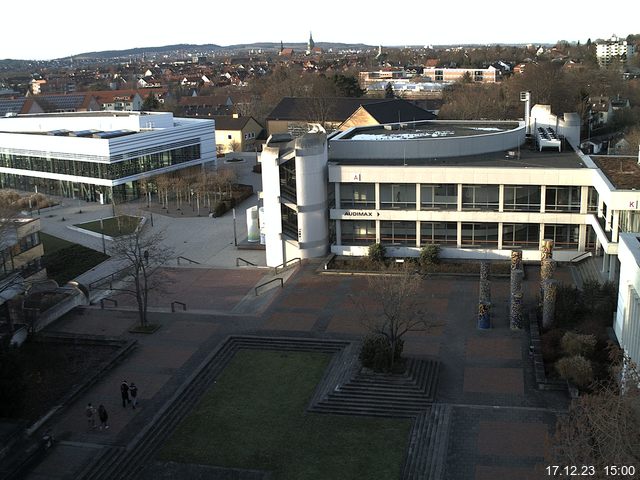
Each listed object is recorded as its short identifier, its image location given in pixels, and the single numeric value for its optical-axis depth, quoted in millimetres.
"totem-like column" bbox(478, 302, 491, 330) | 30344
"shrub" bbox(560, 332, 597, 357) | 25844
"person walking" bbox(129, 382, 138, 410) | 25062
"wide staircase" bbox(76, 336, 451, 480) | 21516
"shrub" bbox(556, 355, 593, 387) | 24125
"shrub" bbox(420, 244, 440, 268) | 39059
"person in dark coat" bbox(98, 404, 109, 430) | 23719
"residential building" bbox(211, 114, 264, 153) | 88000
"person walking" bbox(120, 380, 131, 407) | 25006
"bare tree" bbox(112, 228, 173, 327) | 32250
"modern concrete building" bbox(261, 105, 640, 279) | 38688
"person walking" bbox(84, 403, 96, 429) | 23828
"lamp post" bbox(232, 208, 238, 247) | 46750
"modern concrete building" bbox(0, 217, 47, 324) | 33406
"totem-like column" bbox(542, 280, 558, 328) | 29562
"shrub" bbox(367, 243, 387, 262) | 39938
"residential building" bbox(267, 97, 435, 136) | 80938
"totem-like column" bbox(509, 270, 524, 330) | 30156
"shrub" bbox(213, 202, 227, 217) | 55719
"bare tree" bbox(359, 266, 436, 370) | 26781
